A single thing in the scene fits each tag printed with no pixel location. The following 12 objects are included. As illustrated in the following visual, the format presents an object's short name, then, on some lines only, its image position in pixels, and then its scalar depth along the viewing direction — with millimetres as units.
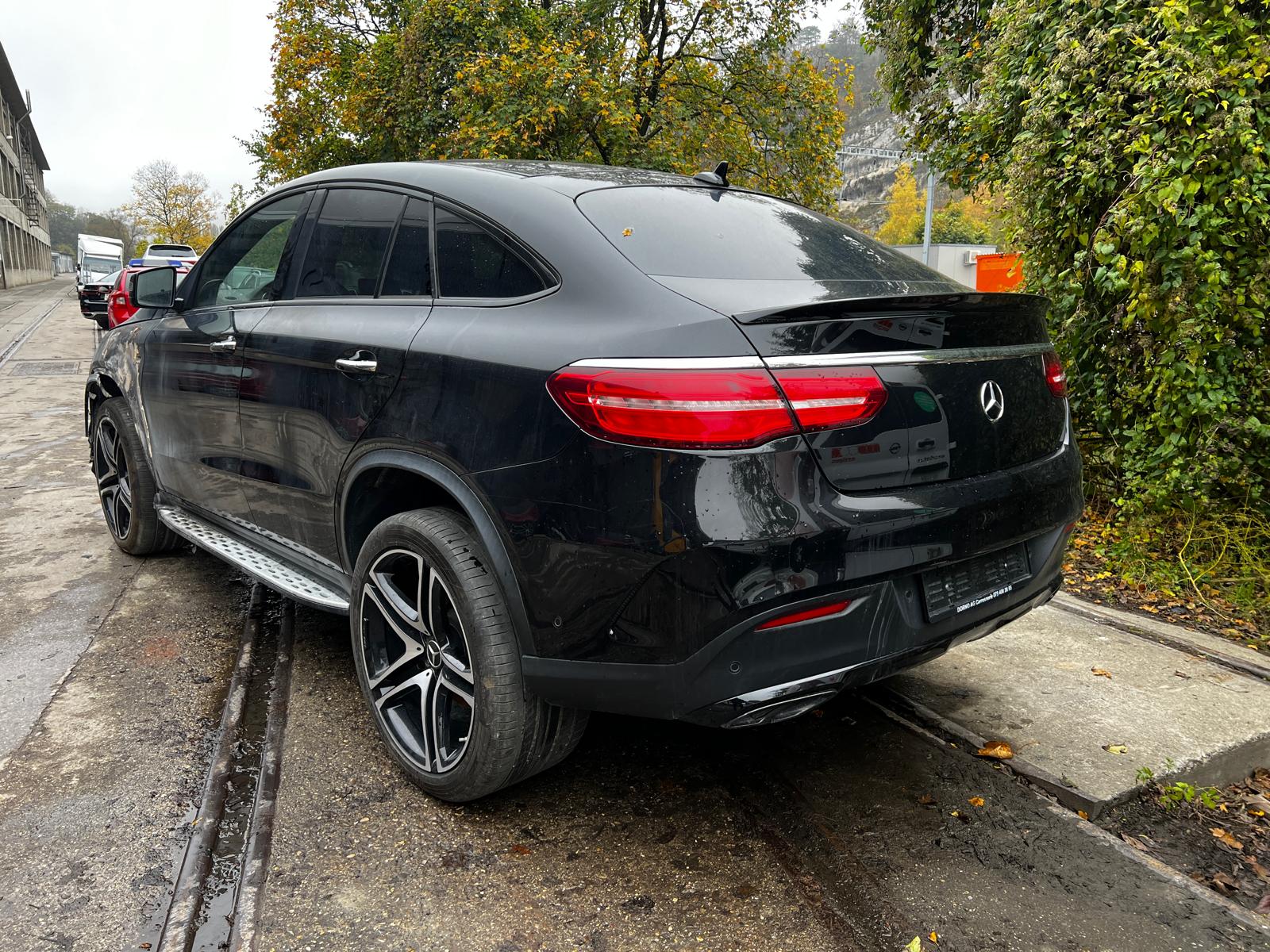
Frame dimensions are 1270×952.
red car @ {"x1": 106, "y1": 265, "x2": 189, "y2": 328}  13953
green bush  4004
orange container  12730
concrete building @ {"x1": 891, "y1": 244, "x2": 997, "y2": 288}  42625
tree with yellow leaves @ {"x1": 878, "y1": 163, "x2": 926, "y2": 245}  70625
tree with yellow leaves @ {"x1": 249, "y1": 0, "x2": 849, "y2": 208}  13234
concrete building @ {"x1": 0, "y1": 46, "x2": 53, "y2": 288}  54469
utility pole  9250
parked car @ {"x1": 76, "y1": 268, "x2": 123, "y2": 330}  23359
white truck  38656
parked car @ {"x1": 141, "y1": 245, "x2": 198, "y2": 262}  29216
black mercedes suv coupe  2004
